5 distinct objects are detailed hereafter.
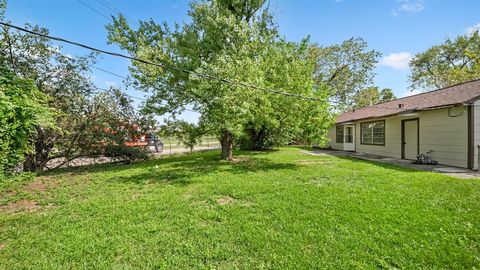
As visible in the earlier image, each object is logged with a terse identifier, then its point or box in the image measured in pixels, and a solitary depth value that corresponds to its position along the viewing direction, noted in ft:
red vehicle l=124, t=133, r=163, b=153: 38.40
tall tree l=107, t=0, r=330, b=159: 26.22
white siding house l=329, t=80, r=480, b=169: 26.96
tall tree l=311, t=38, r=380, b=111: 76.95
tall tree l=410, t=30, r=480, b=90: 69.97
